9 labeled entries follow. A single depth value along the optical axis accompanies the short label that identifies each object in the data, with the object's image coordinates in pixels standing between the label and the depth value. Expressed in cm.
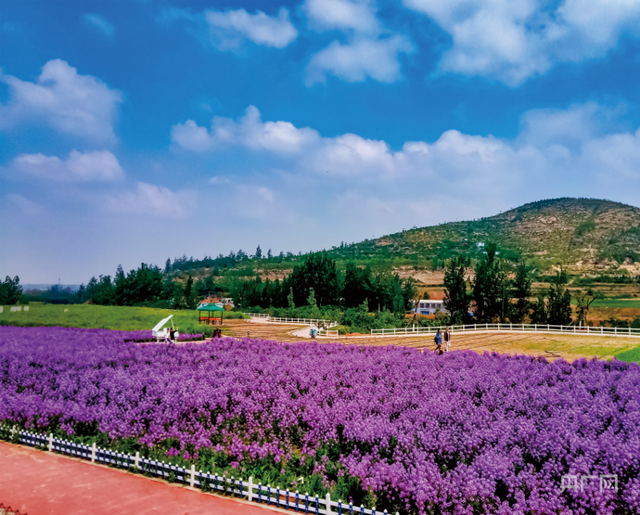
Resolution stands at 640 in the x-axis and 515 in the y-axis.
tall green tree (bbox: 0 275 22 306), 9135
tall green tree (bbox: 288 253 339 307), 9869
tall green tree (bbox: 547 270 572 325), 6550
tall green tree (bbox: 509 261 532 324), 7104
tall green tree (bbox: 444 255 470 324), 7375
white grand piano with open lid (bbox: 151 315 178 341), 3005
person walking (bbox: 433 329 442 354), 2668
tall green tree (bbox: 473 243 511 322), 7029
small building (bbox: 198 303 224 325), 5191
